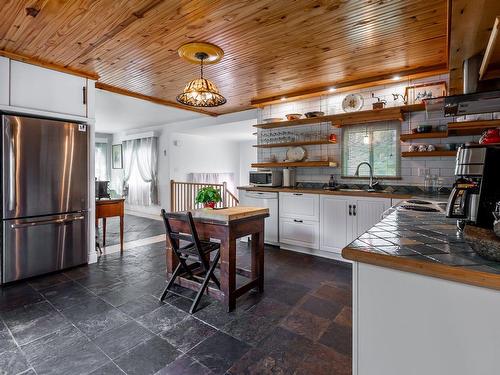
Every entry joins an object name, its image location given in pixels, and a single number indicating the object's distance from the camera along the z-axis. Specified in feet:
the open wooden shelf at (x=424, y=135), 10.82
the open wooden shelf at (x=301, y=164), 13.91
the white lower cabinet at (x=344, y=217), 11.20
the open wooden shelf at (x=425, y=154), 10.96
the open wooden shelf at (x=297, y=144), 13.99
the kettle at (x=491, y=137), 6.37
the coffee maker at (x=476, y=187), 3.99
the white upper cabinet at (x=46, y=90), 9.97
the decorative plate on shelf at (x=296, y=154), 15.23
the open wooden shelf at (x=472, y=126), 9.27
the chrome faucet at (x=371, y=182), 12.83
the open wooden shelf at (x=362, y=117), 11.52
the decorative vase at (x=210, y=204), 9.23
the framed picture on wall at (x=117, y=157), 28.30
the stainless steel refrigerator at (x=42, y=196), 9.66
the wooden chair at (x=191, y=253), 7.95
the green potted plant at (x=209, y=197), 9.20
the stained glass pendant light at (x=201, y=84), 9.41
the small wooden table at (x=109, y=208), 12.62
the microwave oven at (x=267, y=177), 15.42
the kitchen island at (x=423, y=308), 2.87
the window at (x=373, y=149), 12.76
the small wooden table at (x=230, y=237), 7.89
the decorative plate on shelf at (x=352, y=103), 13.29
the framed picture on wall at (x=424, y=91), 11.34
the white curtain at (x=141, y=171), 24.76
